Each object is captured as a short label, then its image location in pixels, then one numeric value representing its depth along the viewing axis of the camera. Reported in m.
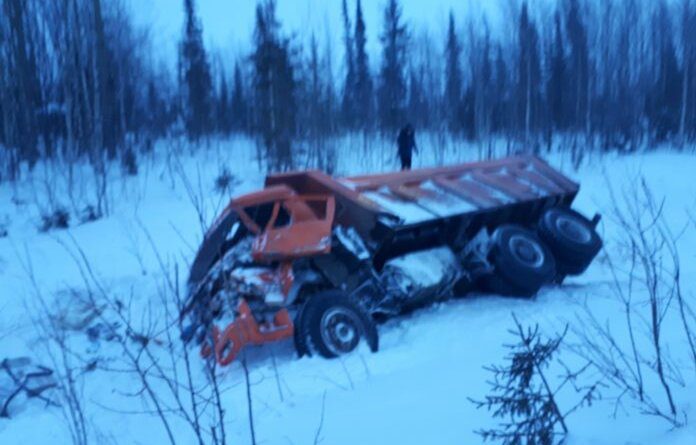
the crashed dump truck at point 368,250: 6.28
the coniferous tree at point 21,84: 17.66
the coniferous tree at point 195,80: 27.97
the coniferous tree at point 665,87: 26.66
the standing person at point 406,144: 15.98
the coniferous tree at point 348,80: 26.95
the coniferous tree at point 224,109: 30.49
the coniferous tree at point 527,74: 25.59
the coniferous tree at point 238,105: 31.31
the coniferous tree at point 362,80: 27.05
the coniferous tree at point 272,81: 17.44
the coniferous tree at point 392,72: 27.69
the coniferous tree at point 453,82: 28.08
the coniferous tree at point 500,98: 27.53
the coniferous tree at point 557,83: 27.45
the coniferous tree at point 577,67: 26.17
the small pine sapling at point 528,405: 3.12
